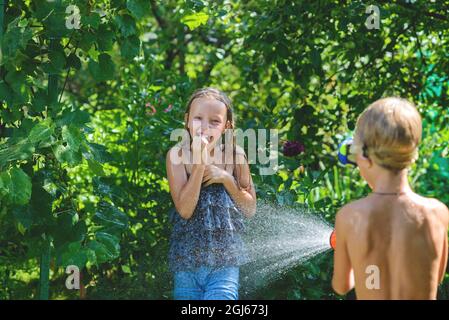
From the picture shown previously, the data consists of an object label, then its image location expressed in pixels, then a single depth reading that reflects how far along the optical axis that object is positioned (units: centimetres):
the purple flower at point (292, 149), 402
